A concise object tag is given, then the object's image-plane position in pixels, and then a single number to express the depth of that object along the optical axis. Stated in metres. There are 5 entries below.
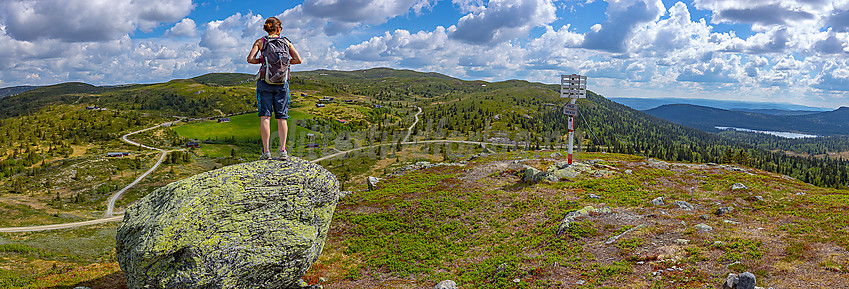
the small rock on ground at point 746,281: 13.96
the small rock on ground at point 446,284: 18.83
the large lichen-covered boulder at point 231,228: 13.34
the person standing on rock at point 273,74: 13.68
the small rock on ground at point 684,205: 29.33
